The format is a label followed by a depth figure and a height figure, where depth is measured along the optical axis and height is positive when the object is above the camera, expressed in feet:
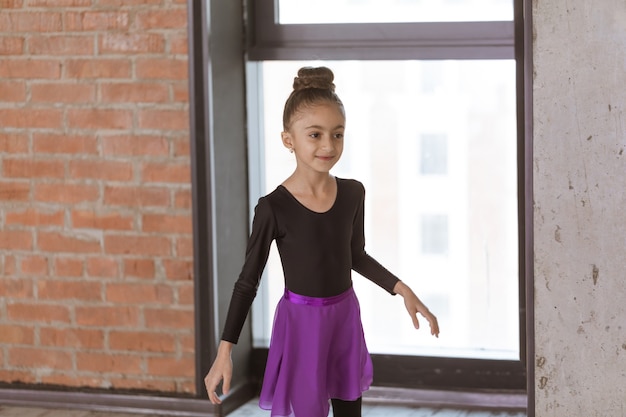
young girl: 12.54 -0.67
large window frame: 16.40 +1.36
